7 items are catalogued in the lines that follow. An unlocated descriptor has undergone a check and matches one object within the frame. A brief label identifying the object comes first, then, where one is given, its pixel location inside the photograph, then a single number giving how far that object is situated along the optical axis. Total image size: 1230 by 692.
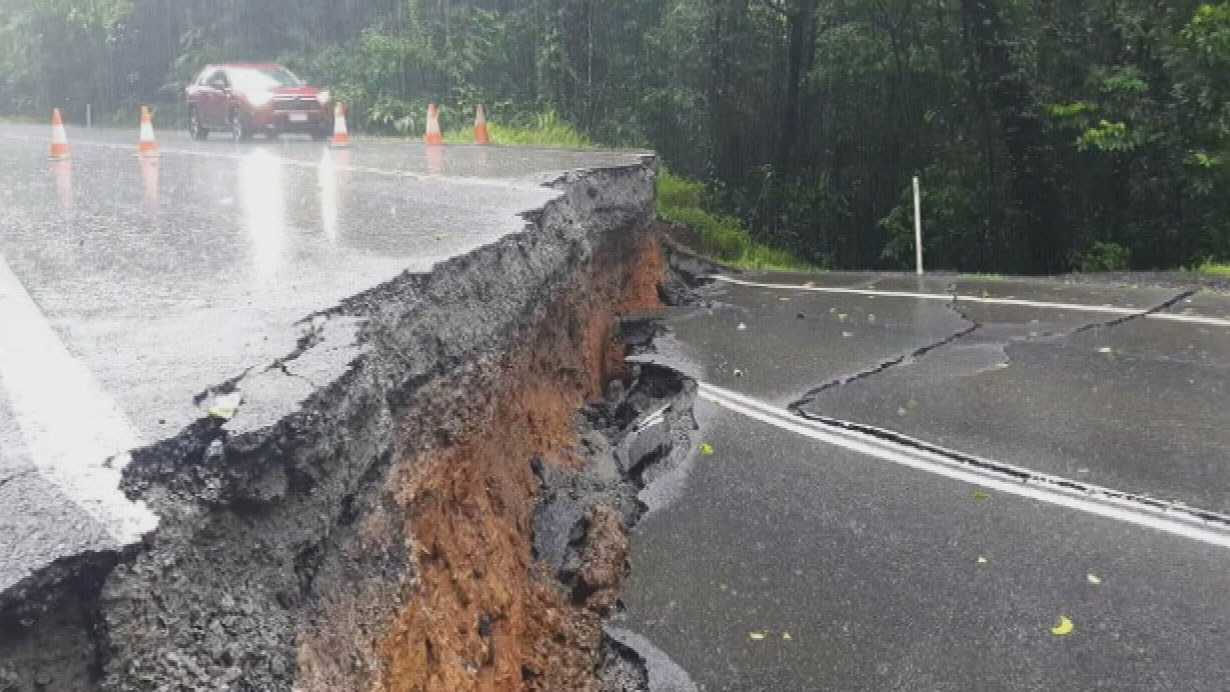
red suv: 23.36
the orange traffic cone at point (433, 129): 19.94
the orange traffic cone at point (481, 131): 20.70
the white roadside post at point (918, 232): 14.64
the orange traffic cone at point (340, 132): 20.42
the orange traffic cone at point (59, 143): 16.97
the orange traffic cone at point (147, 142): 18.14
